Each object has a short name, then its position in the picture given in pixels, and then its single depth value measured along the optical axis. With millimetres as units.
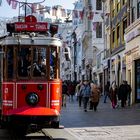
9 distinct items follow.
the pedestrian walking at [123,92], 33750
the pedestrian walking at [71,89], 45300
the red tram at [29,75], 15992
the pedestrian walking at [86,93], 30000
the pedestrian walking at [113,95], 32509
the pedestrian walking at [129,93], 34219
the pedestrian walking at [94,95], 30078
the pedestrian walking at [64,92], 33825
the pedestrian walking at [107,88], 40750
